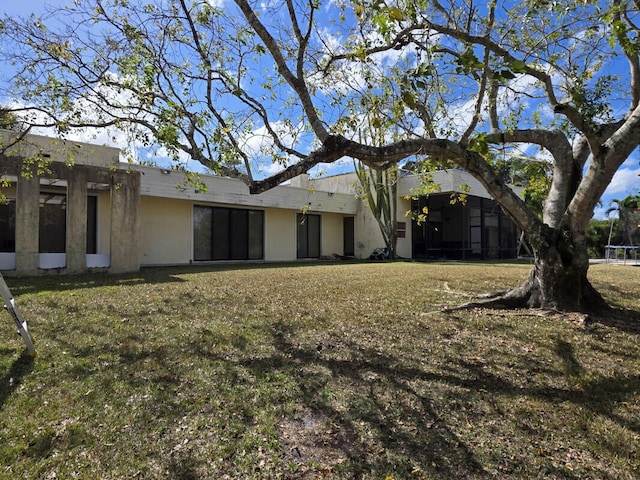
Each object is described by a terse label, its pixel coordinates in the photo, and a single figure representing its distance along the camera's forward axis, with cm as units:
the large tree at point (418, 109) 527
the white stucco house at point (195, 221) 1050
